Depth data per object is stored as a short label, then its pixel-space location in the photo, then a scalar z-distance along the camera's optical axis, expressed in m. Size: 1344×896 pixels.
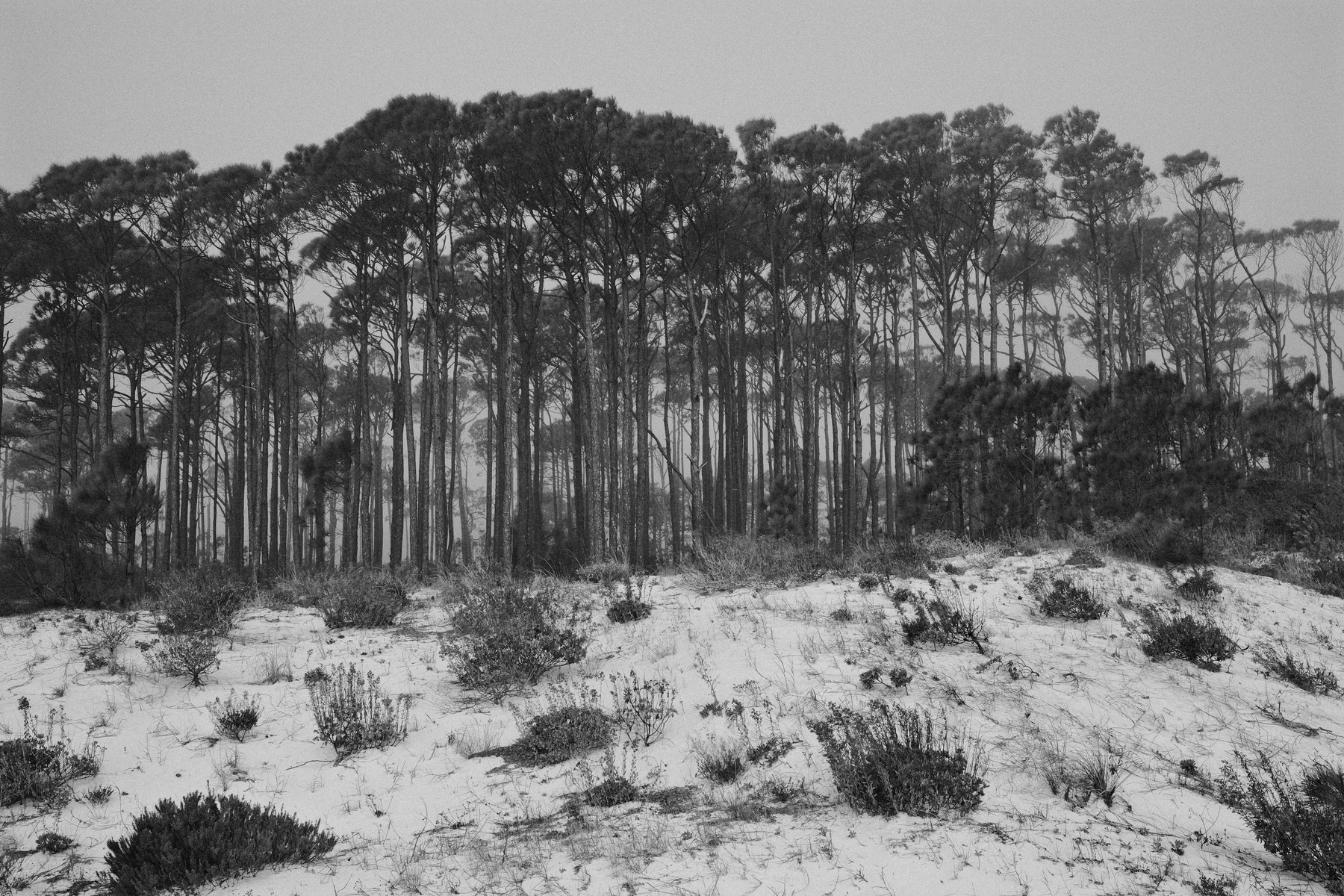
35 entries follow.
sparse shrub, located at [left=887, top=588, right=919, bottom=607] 7.95
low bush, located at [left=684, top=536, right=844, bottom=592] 10.09
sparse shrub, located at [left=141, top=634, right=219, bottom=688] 7.25
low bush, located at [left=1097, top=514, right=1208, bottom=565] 9.59
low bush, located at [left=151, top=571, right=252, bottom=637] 8.54
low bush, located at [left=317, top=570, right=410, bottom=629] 9.34
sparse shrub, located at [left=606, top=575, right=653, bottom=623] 8.70
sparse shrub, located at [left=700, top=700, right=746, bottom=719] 5.91
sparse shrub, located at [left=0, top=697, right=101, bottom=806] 5.17
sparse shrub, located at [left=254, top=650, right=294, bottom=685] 7.43
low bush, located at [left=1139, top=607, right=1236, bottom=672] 6.70
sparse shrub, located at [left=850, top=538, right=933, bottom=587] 9.56
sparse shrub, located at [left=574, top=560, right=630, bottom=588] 11.48
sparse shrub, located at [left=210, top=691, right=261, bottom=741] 6.16
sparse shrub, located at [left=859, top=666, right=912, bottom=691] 6.04
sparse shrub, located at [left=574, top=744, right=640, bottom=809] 5.00
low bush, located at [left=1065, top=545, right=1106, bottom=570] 9.28
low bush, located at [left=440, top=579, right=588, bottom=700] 7.12
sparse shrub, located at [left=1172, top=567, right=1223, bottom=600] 8.20
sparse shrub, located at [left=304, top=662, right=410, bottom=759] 6.01
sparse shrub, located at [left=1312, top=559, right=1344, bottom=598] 8.62
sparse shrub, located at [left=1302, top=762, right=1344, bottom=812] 4.07
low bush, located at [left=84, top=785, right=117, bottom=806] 5.22
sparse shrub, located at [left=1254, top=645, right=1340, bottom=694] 6.34
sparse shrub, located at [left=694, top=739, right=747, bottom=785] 5.20
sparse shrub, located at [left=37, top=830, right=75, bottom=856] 4.61
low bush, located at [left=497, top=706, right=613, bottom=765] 5.77
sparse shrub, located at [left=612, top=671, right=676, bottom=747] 5.91
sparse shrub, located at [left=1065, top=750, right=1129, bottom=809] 4.52
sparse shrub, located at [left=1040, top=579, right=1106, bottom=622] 7.61
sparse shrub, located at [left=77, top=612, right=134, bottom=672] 7.62
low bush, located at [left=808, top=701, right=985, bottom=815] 4.41
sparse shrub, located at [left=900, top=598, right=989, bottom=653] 6.99
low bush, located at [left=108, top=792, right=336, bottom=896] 3.98
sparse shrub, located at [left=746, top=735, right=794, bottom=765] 5.29
